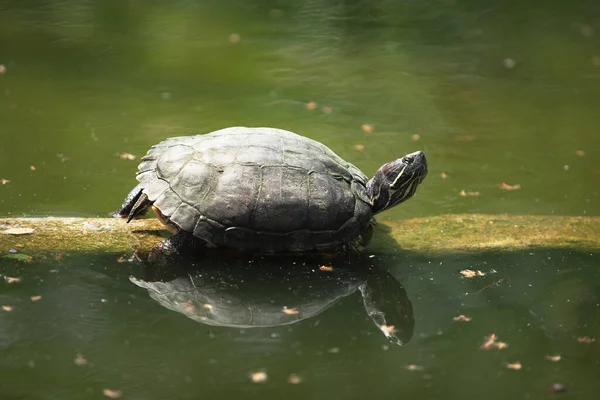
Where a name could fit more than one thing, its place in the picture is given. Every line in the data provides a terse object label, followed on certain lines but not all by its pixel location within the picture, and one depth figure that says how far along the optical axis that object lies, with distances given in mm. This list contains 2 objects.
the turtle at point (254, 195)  9789
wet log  9953
